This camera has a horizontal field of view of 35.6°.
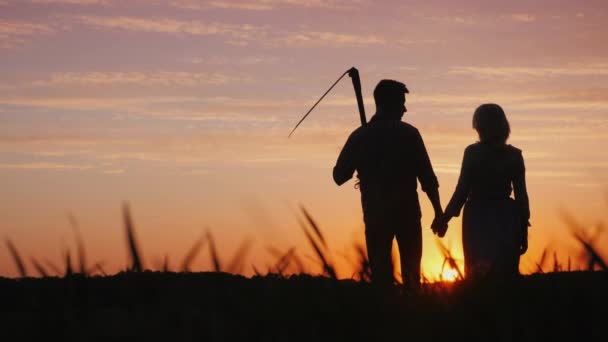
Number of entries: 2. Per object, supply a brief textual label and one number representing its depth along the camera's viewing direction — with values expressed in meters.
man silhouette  7.79
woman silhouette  7.62
